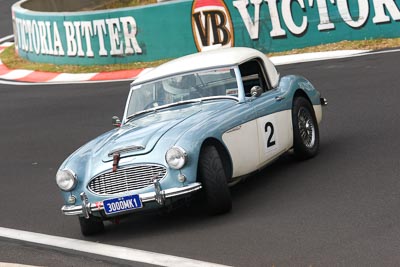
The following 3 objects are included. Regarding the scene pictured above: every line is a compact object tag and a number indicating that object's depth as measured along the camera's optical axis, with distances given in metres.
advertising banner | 37.72
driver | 19.73
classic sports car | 16.78
